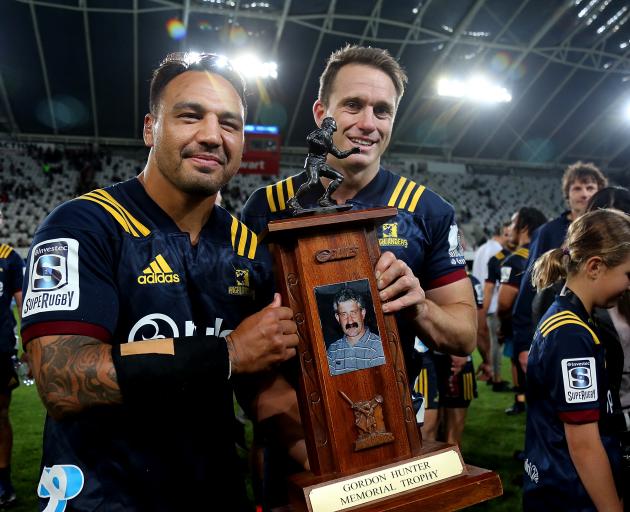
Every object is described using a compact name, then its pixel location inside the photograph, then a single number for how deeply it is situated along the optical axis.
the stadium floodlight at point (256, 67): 17.36
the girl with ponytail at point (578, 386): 1.85
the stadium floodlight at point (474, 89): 20.30
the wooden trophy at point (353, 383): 1.22
